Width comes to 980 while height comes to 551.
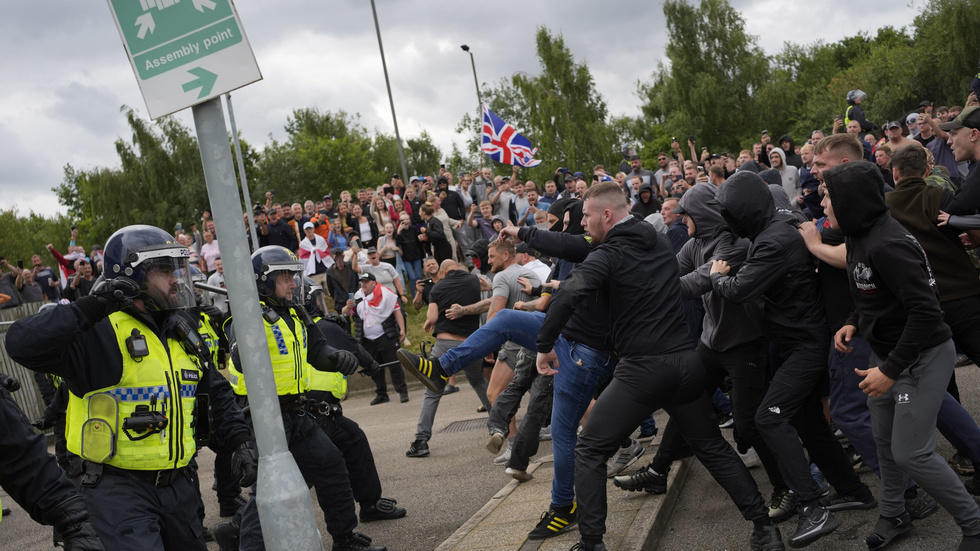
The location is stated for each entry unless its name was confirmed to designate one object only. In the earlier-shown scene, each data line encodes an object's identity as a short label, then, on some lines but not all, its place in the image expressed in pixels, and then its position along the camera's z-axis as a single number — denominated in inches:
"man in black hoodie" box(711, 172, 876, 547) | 190.1
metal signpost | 126.2
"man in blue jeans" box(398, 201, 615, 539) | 213.8
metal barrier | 597.0
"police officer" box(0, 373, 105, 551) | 127.9
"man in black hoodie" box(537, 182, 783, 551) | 188.4
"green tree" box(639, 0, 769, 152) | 1893.5
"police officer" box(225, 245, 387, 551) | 226.1
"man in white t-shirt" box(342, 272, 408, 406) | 538.9
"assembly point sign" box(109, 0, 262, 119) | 125.8
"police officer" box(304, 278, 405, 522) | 251.3
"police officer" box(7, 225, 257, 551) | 145.8
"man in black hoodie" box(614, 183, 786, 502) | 211.5
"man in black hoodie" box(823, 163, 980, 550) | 161.3
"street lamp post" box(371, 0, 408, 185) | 1160.2
